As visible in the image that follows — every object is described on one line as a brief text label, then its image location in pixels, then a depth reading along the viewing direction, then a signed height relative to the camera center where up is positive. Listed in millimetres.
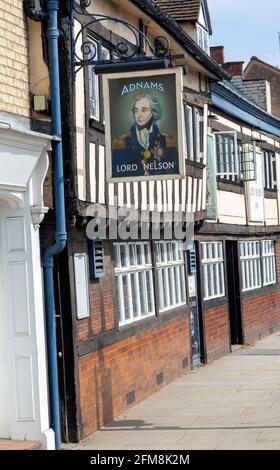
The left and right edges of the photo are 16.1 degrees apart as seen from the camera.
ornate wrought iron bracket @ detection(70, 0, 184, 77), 11594 +2627
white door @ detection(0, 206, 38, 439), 10984 -698
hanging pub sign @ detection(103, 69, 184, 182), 11570 +1590
